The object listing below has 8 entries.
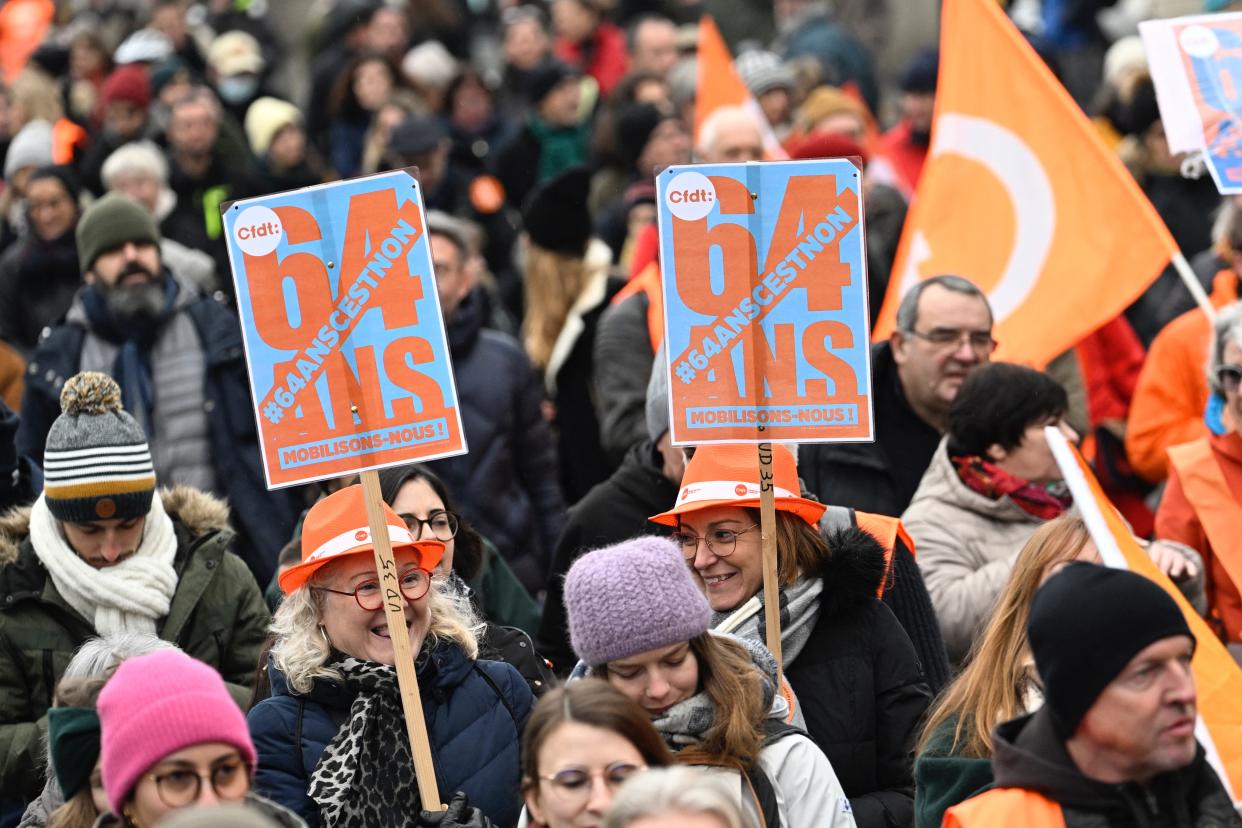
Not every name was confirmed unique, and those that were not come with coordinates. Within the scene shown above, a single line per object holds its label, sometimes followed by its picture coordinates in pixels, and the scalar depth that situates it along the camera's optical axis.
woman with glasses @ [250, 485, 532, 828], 11.58
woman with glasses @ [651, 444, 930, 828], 12.21
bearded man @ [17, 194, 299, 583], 18.16
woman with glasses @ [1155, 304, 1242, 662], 14.62
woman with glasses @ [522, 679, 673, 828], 9.91
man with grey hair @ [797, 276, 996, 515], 16.09
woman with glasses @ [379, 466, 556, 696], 13.46
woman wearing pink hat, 9.84
